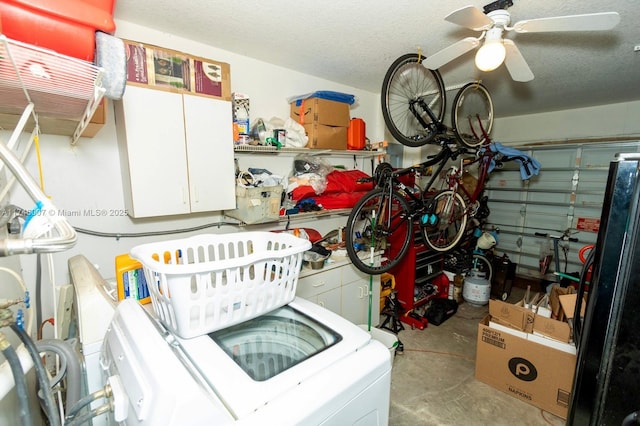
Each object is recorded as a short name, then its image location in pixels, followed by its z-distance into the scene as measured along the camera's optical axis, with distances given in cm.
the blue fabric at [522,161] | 321
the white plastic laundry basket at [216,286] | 83
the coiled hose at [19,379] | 53
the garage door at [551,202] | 373
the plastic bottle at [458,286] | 353
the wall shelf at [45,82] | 69
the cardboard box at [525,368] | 185
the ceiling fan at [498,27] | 135
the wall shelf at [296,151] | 209
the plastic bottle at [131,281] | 120
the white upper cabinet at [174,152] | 162
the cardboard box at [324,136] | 244
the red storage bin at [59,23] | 69
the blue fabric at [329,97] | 243
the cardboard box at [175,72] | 157
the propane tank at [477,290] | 342
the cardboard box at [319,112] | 241
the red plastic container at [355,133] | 276
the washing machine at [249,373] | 59
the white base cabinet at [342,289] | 229
